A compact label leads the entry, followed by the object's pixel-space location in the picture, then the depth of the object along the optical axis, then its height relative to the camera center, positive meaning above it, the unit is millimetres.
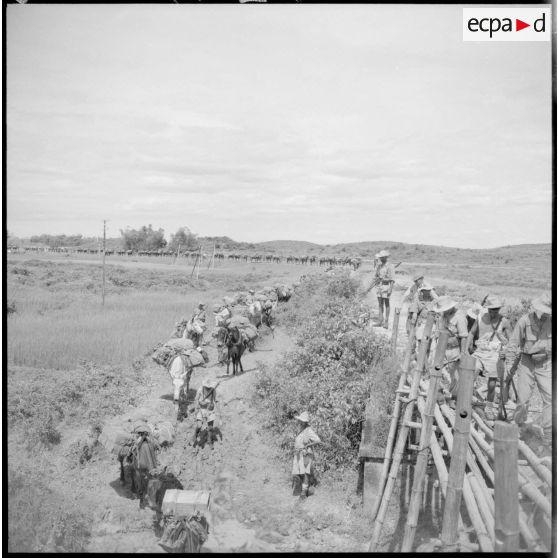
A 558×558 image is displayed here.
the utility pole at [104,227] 24947 +2012
